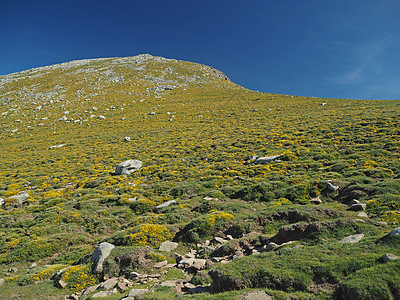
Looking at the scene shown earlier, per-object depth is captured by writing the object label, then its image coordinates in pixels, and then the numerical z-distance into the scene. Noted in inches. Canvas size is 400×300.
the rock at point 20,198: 675.6
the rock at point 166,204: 578.2
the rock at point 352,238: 280.1
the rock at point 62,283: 309.4
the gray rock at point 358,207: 401.7
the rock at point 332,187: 508.8
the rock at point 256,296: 209.5
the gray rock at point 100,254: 335.8
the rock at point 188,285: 272.0
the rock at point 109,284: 297.6
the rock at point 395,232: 250.7
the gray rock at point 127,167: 891.4
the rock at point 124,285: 290.2
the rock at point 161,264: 333.6
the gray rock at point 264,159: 805.9
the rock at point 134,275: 314.3
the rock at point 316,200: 481.4
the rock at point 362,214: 370.9
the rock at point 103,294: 280.7
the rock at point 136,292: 261.7
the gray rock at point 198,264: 319.9
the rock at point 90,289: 296.8
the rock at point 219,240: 383.9
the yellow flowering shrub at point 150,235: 398.9
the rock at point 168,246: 382.1
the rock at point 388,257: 212.1
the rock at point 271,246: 313.7
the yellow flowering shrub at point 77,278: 312.7
